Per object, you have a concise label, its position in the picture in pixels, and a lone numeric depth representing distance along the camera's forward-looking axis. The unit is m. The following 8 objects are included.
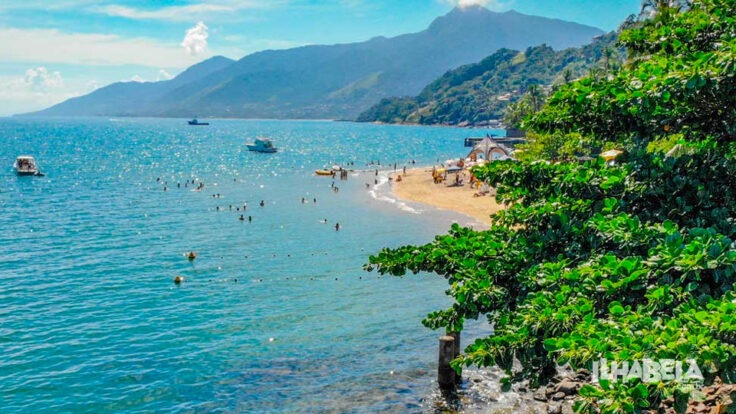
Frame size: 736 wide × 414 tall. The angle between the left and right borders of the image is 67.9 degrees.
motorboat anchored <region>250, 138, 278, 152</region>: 137.75
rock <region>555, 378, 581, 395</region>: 18.62
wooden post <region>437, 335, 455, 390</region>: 19.84
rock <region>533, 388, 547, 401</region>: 18.75
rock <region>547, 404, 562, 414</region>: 17.50
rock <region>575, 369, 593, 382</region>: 19.22
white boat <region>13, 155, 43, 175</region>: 90.96
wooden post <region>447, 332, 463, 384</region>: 20.34
